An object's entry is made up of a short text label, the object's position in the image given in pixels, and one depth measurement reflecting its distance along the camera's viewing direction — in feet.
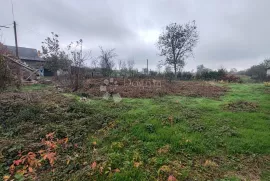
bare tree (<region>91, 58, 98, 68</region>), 65.71
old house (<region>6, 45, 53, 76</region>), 92.15
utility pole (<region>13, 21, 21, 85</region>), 23.73
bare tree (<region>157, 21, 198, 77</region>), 78.38
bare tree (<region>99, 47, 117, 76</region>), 68.13
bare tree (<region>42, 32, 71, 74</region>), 65.36
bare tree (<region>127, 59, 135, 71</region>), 89.71
